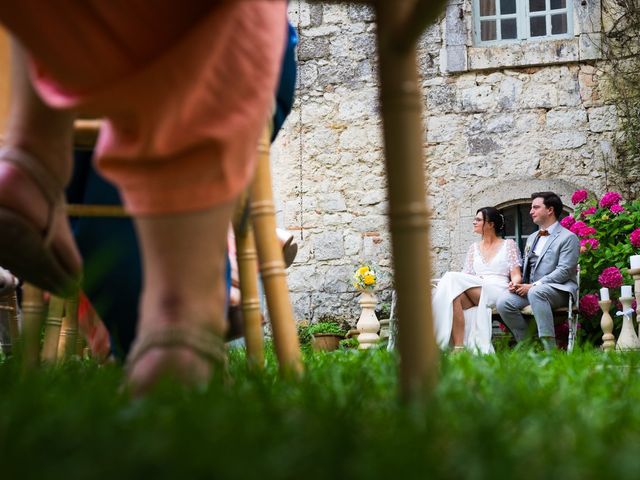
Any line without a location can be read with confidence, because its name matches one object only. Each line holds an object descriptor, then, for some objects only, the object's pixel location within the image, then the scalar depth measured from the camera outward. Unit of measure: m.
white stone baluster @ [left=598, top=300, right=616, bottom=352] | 7.27
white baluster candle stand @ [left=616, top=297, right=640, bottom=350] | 7.00
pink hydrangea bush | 7.96
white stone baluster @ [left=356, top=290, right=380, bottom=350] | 7.80
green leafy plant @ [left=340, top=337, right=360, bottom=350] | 8.88
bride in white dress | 7.94
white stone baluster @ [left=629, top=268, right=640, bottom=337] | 6.30
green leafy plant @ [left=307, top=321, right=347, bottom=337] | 9.12
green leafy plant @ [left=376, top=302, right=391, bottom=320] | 9.12
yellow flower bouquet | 8.27
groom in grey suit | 7.63
